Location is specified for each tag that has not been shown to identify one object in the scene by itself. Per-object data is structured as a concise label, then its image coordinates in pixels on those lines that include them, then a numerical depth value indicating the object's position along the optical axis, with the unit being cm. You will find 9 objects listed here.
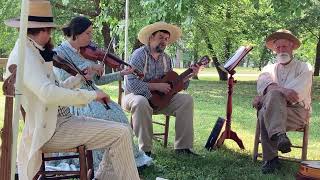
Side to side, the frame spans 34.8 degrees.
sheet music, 527
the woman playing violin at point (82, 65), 414
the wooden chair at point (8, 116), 254
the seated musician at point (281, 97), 451
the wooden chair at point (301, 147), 484
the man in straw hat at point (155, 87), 495
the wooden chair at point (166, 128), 553
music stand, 530
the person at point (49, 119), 298
